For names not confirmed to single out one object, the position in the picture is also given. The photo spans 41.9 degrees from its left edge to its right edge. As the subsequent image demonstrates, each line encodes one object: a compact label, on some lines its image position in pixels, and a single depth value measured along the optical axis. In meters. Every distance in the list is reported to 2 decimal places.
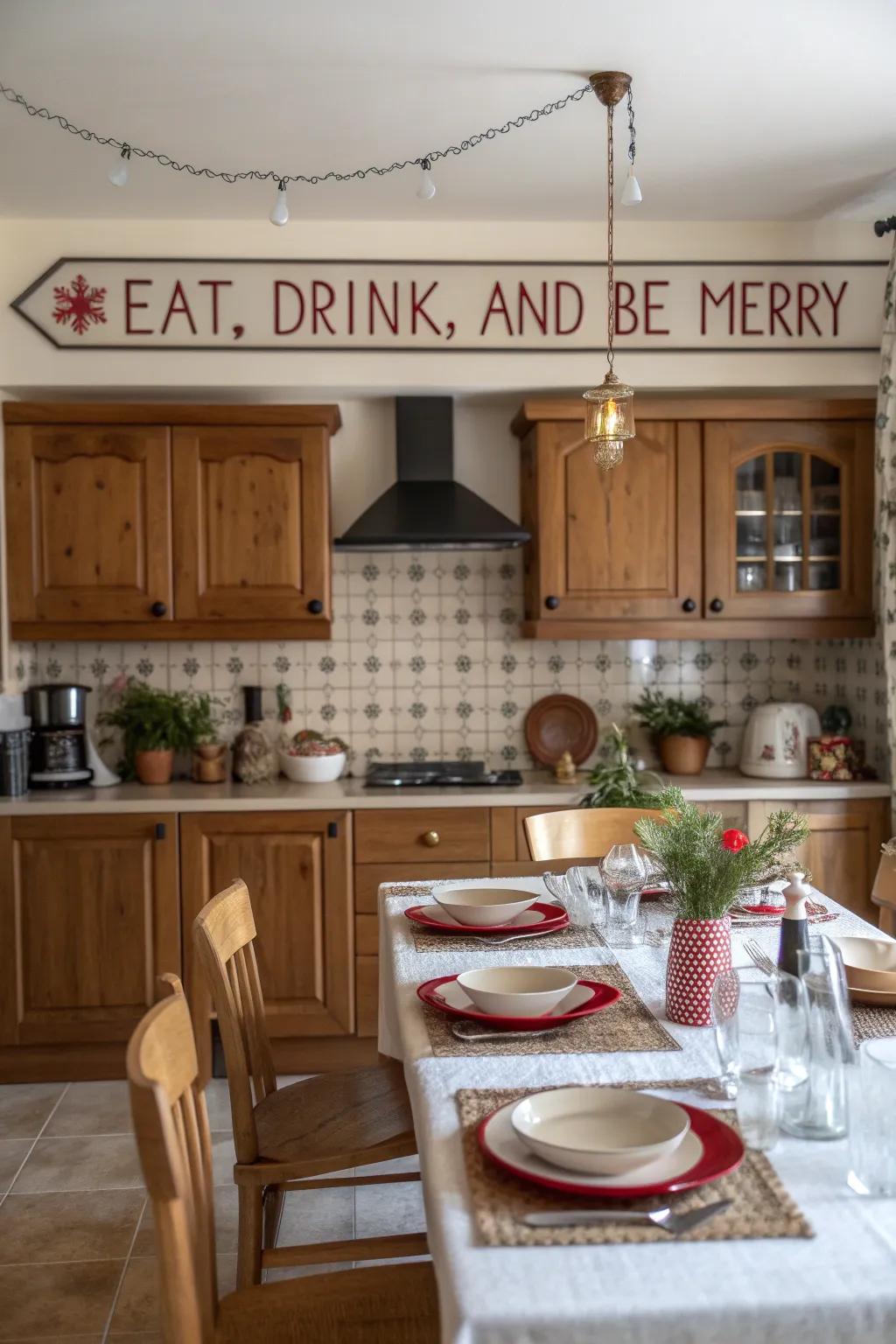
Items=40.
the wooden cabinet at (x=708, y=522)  3.78
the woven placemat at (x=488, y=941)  2.11
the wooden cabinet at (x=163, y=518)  3.69
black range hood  3.67
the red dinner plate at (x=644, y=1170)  1.17
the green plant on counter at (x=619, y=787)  3.45
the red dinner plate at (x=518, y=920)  2.16
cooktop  3.76
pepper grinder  1.55
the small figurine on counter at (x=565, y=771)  3.91
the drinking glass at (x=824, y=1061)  1.34
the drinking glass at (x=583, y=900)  2.20
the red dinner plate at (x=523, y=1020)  1.66
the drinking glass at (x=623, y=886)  2.08
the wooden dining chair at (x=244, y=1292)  1.37
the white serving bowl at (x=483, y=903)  2.18
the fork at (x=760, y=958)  1.87
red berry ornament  1.75
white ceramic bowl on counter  3.87
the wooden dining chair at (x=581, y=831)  2.99
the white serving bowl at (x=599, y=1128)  1.19
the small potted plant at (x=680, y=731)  3.99
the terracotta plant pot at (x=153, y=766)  3.87
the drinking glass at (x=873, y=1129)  1.20
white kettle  3.91
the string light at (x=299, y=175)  2.92
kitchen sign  3.69
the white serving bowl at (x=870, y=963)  1.76
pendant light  2.44
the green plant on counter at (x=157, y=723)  3.91
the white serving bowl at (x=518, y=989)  1.70
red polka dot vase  1.70
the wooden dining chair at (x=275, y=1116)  1.91
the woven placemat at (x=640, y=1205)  1.11
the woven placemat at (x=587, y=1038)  1.61
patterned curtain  3.54
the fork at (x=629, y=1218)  1.13
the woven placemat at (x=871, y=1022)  1.64
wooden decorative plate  4.18
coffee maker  3.82
